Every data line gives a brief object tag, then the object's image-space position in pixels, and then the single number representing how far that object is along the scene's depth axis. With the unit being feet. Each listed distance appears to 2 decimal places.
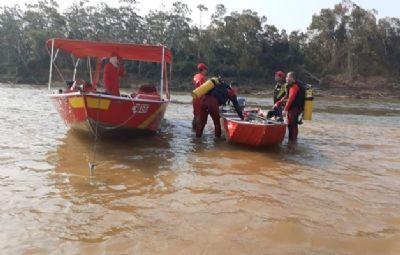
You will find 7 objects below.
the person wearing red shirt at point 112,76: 36.19
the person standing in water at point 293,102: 34.47
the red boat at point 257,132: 30.45
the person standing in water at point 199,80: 36.90
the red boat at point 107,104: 30.58
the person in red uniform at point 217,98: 34.42
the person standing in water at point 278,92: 37.33
